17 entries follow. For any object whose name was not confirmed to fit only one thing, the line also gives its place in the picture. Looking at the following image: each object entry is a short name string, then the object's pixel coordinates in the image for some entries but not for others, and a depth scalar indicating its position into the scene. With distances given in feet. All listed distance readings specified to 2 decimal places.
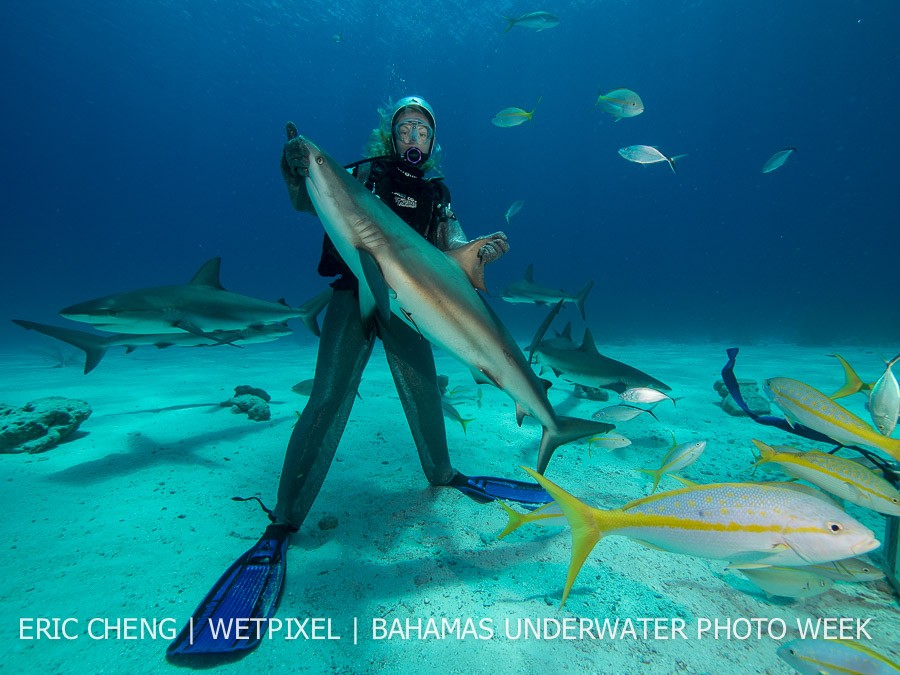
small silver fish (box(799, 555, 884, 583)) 5.65
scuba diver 8.49
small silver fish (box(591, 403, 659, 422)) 12.85
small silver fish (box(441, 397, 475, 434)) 14.40
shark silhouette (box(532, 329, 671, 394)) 13.35
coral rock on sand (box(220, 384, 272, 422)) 17.46
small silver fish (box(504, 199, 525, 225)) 35.42
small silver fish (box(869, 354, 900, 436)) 6.55
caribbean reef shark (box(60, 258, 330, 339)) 12.75
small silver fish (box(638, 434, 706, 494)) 8.68
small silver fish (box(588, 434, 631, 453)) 11.97
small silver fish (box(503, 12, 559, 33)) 34.14
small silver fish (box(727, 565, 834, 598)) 5.56
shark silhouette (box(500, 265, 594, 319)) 25.07
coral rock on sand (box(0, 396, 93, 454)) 12.31
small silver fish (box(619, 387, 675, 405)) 12.93
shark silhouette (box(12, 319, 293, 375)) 13.34
